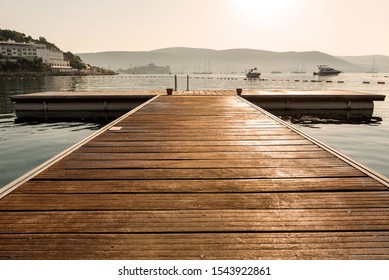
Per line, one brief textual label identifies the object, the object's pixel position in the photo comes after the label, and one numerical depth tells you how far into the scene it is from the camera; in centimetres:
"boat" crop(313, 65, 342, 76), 14675
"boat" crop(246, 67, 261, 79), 10481
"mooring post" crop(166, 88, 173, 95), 1683
